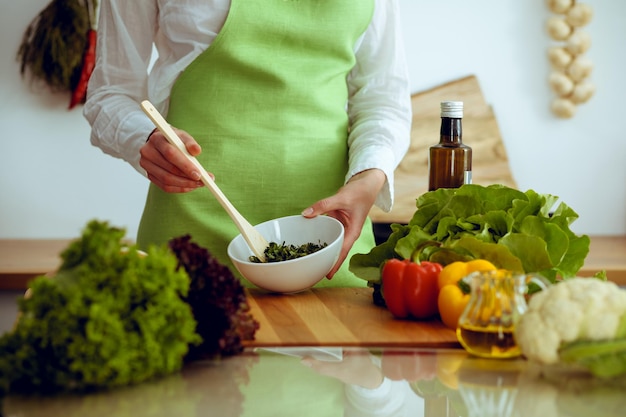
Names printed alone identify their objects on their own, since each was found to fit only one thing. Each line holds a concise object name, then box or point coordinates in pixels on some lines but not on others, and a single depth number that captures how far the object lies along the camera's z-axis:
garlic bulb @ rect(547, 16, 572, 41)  2.65
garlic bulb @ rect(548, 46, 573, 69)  2.66
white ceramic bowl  1.17
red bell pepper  1.08
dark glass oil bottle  1.26
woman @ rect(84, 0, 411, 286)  1.40
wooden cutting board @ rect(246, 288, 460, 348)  0.99
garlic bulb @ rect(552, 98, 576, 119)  2.69
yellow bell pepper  1.02
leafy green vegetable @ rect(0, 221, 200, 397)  0.75
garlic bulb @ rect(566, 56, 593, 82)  2.67
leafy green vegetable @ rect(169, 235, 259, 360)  0.87
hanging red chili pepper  2.48
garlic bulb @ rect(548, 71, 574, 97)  2.67
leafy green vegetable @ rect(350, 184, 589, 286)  1.09
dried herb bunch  2.47
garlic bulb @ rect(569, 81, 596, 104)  2.69
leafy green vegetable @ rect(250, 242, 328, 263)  1.21
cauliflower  0.82
